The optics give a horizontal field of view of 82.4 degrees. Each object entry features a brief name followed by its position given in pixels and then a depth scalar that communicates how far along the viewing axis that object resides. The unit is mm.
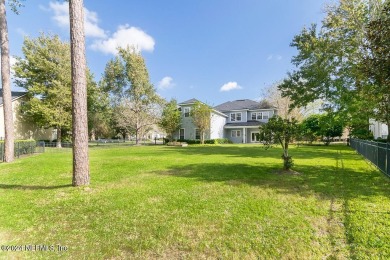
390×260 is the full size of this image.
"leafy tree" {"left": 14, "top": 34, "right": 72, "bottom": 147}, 26498
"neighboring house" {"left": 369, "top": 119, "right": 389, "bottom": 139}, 26441
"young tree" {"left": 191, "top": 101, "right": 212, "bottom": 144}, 31344
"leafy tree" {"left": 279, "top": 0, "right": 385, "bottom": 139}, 15680
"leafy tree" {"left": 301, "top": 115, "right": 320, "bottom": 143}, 31078
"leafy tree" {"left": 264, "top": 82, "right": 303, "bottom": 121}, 35969
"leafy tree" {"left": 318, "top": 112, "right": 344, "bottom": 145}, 29634
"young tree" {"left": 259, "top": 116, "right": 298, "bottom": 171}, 8805
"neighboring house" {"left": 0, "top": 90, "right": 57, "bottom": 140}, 26875
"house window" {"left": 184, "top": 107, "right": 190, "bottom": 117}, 35534
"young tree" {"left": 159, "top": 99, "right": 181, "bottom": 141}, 34250
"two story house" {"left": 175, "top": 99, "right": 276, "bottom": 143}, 35094
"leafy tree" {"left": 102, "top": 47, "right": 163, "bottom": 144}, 32750
